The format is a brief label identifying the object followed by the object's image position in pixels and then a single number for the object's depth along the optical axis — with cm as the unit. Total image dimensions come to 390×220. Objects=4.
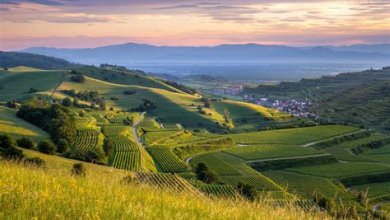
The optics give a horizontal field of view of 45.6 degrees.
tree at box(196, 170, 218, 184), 6509
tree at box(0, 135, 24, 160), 4497
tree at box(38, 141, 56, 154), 6544
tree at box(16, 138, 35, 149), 6291
